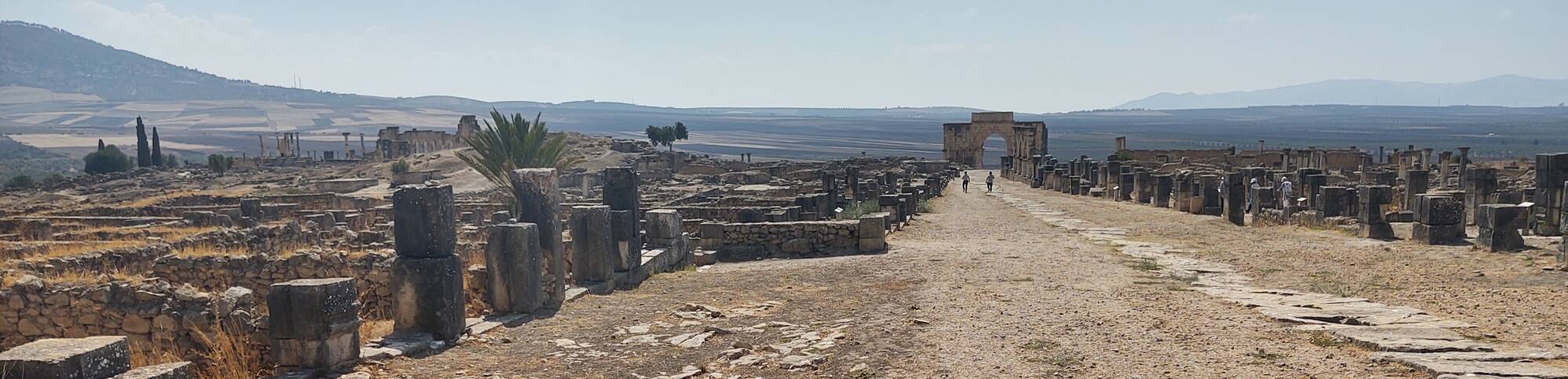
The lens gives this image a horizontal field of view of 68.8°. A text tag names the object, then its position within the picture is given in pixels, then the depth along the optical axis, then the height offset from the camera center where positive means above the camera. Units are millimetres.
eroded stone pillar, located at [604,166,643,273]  13414 -1213
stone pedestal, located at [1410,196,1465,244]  15562 -1544
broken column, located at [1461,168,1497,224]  22953 -1703
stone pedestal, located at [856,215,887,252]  16906 -1848
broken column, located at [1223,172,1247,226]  23016 -1865
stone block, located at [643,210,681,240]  15508 -1539
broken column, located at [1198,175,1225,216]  25562 -2017
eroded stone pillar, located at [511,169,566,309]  11867 -1009
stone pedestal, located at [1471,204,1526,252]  14164 -1521
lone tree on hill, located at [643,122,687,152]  88812 -1883
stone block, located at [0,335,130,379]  6309 -1368
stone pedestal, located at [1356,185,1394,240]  17016 -1584
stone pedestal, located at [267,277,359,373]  7883 -1459
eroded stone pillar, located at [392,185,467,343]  9266 -1263
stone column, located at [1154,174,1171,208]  29641 -2193
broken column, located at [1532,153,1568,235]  16844 -1315
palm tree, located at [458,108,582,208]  32594 -1025
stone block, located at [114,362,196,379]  6566 -1490
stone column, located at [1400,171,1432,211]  23516 -1656
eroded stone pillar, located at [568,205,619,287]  12781 -1564
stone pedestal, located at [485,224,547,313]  10711 -1469
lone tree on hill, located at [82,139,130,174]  75625 -3158
